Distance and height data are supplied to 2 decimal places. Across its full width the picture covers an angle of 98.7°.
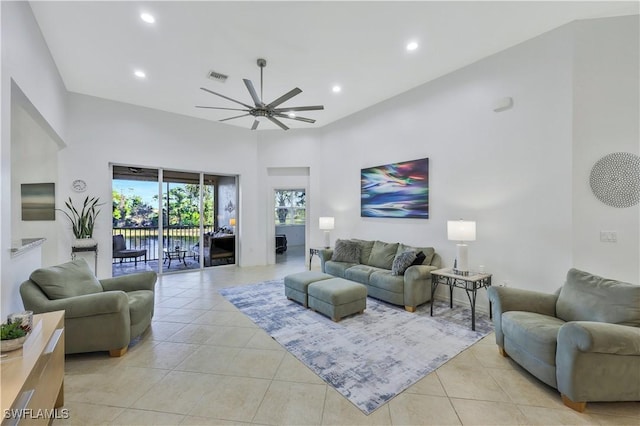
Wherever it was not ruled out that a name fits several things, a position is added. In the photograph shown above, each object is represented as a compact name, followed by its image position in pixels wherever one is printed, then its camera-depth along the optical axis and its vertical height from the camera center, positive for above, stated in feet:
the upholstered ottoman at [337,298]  11.39 -3.67
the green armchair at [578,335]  6.18 -3.14
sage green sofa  12.59 -3.15
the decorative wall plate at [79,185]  16.81 +1.76
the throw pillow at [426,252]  14.07 -2.10
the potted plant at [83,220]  16.31 -0.40
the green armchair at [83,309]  8.07 -2.90
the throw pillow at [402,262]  13.21 -2.44
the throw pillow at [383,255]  15.52 -2.48
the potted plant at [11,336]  4.79 -2.20
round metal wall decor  9.58 +1.13
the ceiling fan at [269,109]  10.99 +4.54
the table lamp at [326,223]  20.10 -0.78
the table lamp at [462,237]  11.84 -1.10
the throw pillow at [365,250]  16.93 -2.38
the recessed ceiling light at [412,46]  11.66 +7.17
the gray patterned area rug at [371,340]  7.48 -4.59
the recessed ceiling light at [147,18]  10.02 +7.23
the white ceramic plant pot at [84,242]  15.90 -1.68
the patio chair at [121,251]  18.63 -2.59
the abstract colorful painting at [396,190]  15.53 +1.35
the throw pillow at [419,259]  13.27 -2.28
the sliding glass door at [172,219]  19.06 -0.43
